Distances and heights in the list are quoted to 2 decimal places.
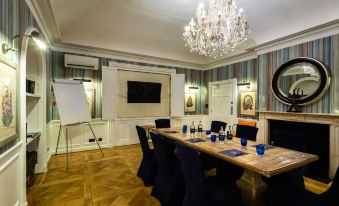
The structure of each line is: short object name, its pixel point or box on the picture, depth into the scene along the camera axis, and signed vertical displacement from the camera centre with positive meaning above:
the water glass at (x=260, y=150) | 1.89 -0.53
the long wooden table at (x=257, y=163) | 1.59 -0.59
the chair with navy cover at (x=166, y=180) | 2.09 -1.01
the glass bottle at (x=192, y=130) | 3.14 -0.51
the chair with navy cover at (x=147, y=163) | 2.70 -1.00
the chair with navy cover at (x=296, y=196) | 1.37 -0.88
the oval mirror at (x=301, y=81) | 3.21 +0.44
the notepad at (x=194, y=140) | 2.62 -0.58
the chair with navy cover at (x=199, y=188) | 1.58 -0.88
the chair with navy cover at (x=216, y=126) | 3.96 -0.55
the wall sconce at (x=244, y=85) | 4.97 +0.52
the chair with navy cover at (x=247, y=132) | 3.08 -0.55
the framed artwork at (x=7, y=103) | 1.52 -0.02
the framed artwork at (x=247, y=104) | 4.82 -0.05
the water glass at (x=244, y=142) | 2.28 -0.53
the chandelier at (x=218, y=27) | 2.66 +1.22
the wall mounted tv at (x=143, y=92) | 5.24 +0.31
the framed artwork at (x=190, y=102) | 6.34 +0.00
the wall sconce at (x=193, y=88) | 6.38 +0.51
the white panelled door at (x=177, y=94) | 5.93 +0.27
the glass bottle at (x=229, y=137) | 2.50 -0.51
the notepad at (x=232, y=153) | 1.92 -0.58
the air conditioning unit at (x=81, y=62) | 4.25 +1.01
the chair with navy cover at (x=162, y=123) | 4.33 -0.54
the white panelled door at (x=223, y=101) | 5.44 +0.04
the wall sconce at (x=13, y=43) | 1.59 +0.67
